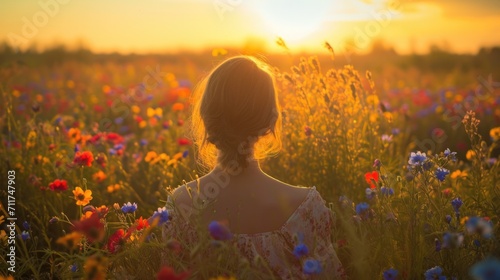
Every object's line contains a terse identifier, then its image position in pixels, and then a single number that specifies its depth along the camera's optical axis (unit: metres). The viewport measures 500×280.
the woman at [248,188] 2.53
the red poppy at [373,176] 3.07
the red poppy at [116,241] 2.40
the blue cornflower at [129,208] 2.67
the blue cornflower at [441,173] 2.62
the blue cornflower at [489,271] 1.12
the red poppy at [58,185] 3.35
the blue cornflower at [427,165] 2.62
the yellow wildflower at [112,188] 3.71
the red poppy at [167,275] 1.52
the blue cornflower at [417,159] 2.57
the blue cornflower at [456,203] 2.54
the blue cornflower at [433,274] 2.29
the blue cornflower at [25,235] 2.87
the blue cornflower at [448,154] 2.85
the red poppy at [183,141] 4.59
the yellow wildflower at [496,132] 3.64
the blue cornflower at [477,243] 2.42
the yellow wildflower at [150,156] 4.12
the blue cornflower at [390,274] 2.23
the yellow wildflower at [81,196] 3.03
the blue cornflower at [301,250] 2.01
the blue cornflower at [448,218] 2.53
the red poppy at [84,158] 3.58
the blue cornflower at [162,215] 2.24
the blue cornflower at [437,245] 2.42
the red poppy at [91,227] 1.57
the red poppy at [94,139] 4.39
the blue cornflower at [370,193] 2.70
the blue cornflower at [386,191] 2.62
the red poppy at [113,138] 4.51
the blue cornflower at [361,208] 2.59
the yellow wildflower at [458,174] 3.31
